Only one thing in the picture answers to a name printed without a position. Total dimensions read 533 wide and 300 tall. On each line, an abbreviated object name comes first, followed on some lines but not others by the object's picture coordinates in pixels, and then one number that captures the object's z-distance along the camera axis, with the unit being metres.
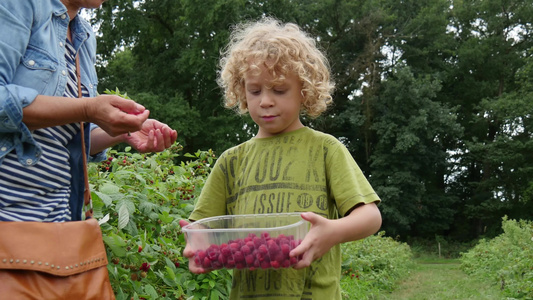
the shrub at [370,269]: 6.65
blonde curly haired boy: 1.62
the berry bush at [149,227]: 2.16
